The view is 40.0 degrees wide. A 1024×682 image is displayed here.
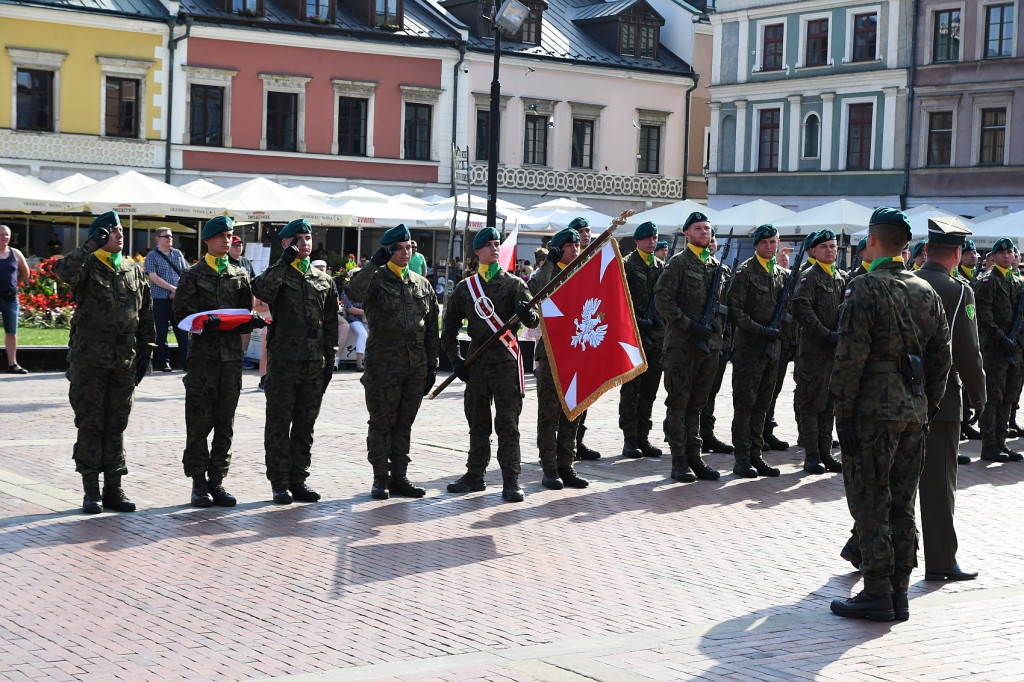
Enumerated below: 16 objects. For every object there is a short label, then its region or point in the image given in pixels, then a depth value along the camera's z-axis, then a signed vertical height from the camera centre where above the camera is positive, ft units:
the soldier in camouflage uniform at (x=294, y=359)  33.58 -2.26
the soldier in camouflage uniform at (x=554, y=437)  37.24 -4.38
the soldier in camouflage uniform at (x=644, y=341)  43.45 -2.02
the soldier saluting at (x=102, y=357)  31.48 -2.20
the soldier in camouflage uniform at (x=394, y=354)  34.47 -2.12
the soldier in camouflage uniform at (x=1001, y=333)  45.96 -1.53
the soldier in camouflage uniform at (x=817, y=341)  40.73 -1.75
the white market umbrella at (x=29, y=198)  81.46 +3.40
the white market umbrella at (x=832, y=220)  97.19 +4.31
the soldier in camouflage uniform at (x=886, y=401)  24.35 -2.05
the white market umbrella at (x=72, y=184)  89.66 +4.81
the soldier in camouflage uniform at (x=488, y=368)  35.37 -2.44
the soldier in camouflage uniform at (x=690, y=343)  38.73 -1.83
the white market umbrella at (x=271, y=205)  89.10 +3.78
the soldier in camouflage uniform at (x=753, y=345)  39.96 -1.88
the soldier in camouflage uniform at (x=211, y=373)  32.86 -2.60
